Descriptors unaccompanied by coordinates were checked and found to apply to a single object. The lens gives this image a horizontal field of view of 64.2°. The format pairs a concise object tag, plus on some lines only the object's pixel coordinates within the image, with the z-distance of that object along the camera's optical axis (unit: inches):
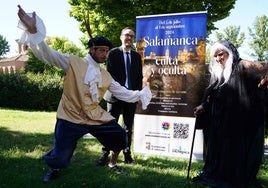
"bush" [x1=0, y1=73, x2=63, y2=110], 427.1
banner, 161.4
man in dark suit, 146.9
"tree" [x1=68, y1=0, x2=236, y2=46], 447.3
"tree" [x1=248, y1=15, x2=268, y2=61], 882.1
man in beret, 115.4
